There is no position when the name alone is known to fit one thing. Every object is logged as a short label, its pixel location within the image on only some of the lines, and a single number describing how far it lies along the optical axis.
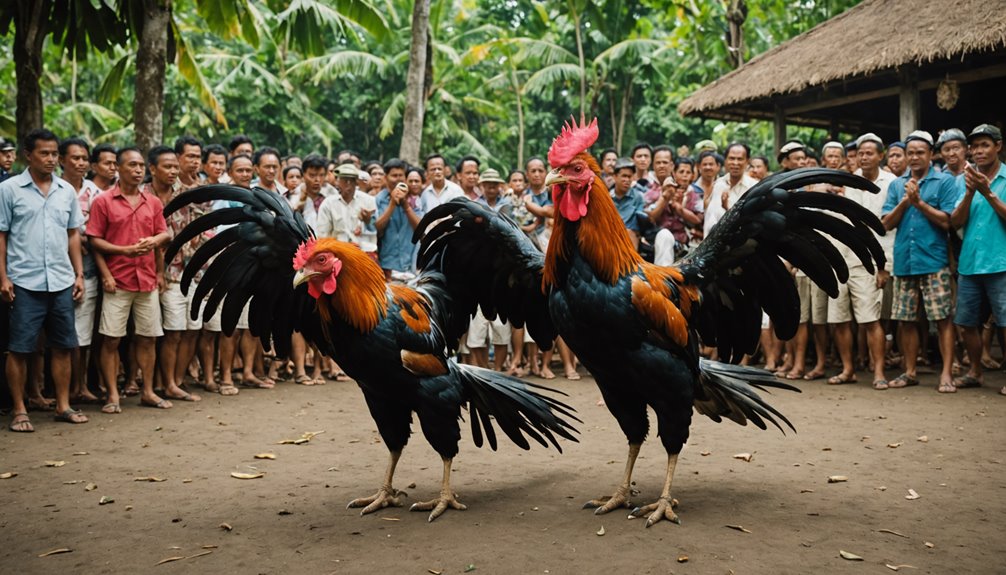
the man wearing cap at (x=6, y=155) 7.75
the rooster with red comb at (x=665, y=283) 4.00
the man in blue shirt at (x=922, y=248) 7.53
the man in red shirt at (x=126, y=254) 6.81
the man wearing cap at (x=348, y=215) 8.59
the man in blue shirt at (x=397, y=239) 8.97
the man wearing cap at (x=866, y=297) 7.87
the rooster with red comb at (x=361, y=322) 4.11
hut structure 9.82
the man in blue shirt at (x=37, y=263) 6.23
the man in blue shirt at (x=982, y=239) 7.02
